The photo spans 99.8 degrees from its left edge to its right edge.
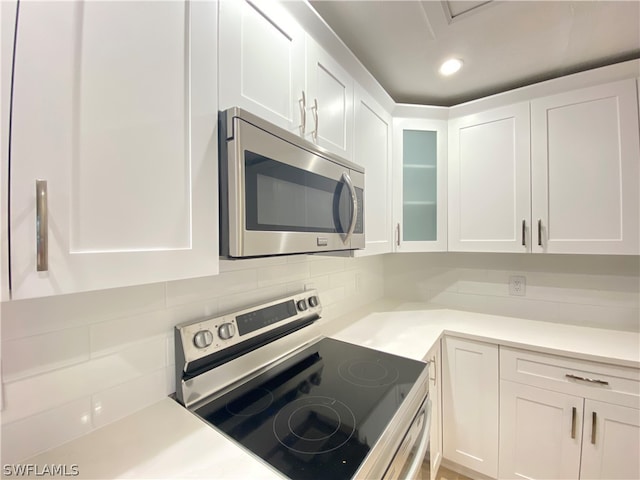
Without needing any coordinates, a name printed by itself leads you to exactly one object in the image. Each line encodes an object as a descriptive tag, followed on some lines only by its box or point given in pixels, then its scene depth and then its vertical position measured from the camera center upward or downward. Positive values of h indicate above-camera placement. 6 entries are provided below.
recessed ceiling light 1.45 +0.96
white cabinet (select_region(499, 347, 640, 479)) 1.18 -0.85
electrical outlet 1.83 -0.31
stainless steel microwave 0.66 +0.14
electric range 0.68 -0.52
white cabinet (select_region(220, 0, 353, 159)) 0.71 +0.54
